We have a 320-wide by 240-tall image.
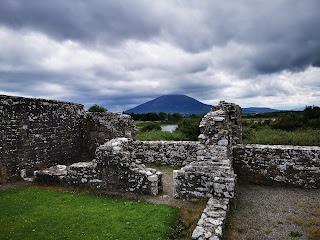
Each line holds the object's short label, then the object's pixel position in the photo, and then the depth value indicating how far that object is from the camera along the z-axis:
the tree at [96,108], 45.11
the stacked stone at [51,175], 11.19
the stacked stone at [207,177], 8.62
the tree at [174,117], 61.72
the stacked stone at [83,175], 10.52
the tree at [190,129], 30.04
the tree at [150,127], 39.33
